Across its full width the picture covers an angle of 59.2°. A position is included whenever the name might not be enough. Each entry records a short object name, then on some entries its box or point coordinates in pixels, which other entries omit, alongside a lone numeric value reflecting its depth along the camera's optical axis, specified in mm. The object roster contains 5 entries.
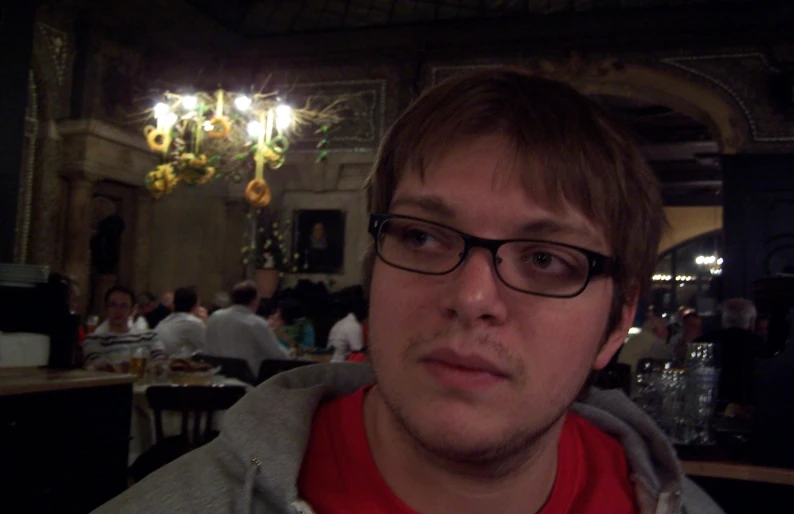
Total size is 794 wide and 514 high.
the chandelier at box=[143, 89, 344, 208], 5184
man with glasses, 943
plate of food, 4242
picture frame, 8844
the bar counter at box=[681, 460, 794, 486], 2027
